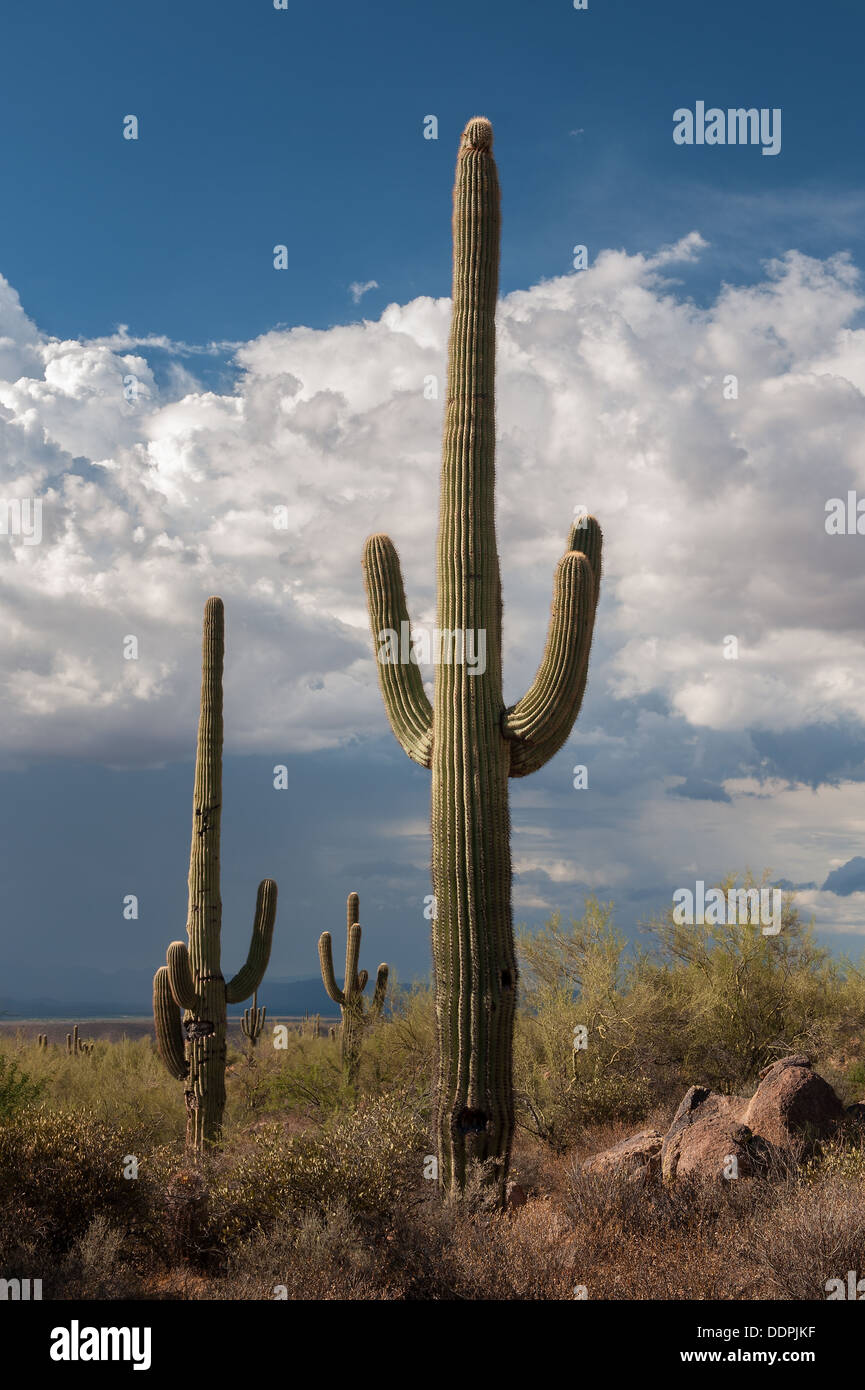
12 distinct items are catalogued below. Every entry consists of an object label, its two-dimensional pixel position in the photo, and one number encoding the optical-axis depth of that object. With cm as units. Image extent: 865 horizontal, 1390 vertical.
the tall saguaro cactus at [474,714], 860
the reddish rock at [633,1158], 903
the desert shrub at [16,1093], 1069
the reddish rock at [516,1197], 955
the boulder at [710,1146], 906
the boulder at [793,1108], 988
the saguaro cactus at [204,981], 1214
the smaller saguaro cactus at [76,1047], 2273
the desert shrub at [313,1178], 773
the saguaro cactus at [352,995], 1672
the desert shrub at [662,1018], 1381
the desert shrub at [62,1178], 783
